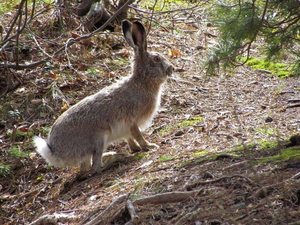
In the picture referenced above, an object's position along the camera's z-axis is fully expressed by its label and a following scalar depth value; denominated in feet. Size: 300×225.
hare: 37.37
